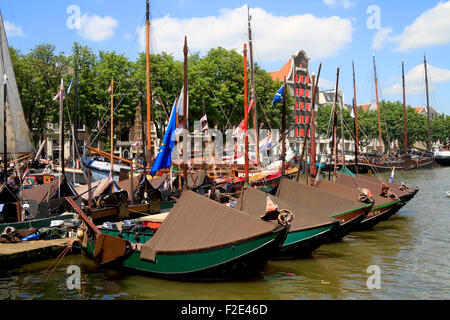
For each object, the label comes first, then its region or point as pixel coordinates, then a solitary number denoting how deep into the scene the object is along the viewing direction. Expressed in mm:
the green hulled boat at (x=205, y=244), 13727
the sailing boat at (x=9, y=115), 20078
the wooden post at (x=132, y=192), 26586
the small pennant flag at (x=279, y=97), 27497
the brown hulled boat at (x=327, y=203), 20703
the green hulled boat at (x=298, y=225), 17438
